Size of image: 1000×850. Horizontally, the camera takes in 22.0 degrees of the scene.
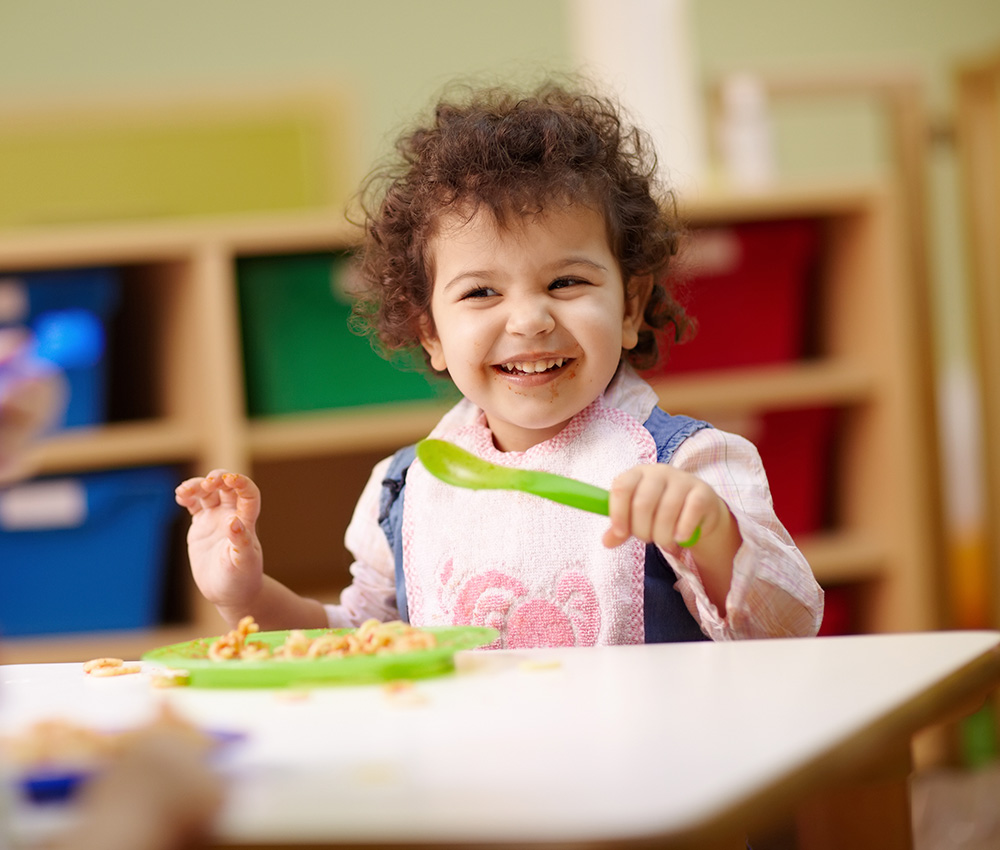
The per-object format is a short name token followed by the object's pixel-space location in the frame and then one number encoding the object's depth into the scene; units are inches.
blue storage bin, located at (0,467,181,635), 78.5
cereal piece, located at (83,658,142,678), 48.4
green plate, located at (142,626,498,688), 45.6
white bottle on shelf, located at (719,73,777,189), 91.9
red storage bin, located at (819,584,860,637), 89.2
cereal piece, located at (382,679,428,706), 44.1
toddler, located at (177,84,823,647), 52.1
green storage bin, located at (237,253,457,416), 81.0
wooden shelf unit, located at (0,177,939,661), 78.3
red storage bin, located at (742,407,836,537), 90.5
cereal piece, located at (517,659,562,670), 46.2
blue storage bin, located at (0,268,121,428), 77.8
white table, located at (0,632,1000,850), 35.3
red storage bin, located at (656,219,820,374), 86.8
